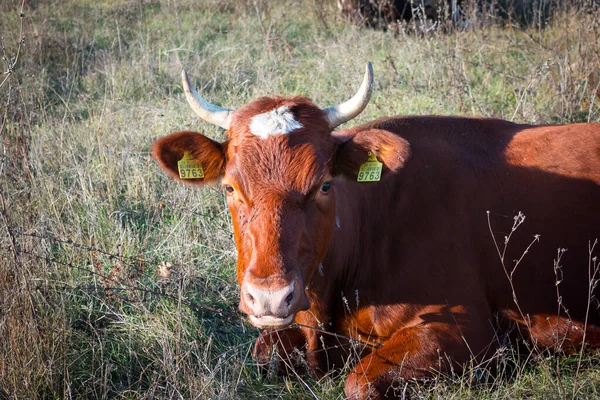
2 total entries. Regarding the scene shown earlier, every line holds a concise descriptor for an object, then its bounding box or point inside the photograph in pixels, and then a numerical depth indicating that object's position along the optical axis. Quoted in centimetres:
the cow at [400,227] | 371
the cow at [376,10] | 1105
